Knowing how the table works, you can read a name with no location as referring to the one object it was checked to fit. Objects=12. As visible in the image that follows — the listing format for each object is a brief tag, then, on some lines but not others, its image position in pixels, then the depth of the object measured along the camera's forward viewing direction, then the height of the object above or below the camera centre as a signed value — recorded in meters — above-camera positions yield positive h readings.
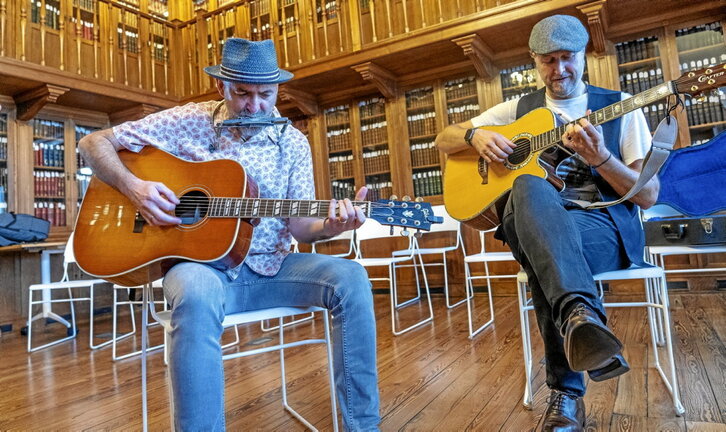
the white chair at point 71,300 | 3.14 -0.23
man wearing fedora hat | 1.04 -0.02
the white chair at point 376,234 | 3.36 +0.07
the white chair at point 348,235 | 3.56 +0.08
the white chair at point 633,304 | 1.35 -0.28
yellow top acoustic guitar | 1.21 +0.25
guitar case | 1.77 +0.11
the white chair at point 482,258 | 2.57 -0.14
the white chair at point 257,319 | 1.19 -0.17
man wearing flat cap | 1.06 +0.04
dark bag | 3.74 +0.37
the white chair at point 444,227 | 3.63 +0.08
